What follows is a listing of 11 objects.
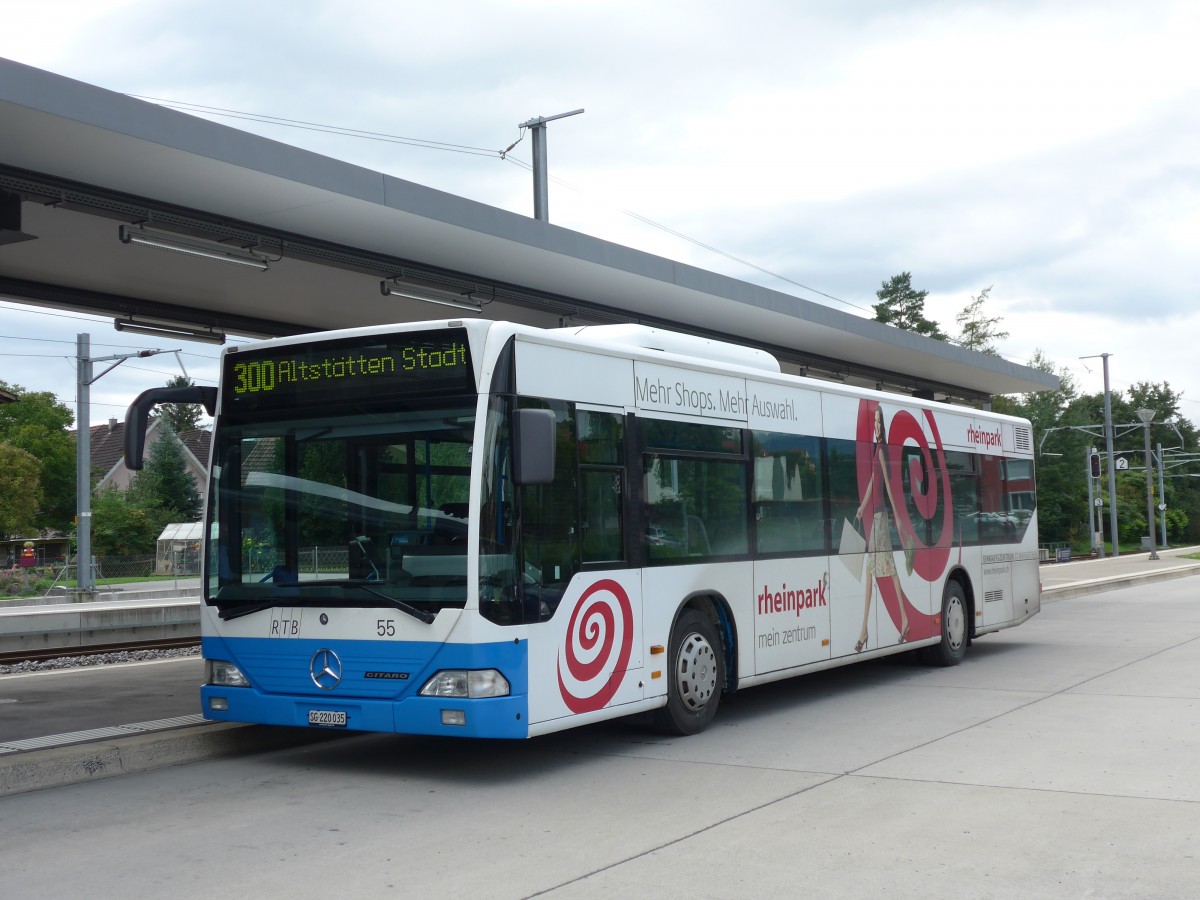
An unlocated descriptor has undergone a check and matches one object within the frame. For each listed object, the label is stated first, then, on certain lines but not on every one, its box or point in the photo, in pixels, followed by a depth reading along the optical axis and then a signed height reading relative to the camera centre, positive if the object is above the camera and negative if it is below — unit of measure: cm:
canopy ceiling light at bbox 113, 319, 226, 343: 1402 +248
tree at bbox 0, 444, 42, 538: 6053 +266
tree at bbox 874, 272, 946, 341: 8343 +1486
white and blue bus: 792 +0
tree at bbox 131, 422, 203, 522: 7512 +323
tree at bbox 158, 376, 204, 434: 11831 +1176
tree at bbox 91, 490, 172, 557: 6538 +54
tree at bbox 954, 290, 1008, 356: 7888 +1218
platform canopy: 930 +292
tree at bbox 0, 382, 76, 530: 7662 +597
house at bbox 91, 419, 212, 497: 8962 +627
